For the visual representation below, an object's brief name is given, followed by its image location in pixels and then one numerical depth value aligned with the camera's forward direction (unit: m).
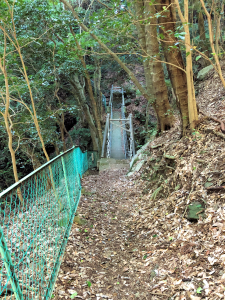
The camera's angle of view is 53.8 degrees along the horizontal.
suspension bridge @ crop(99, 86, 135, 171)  9.16
